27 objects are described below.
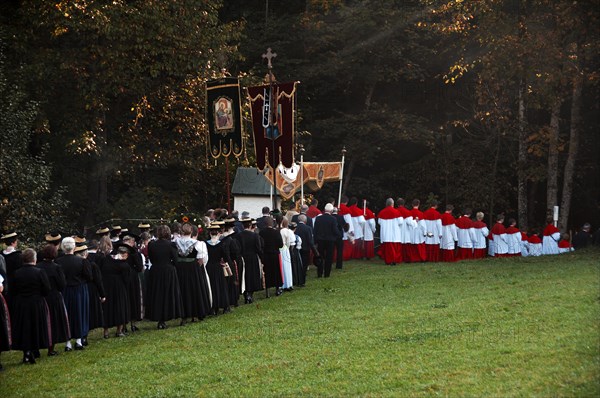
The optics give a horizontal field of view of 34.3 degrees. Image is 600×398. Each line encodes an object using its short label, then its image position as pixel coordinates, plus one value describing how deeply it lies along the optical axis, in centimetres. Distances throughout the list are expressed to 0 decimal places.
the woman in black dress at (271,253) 2303
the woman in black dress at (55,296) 1658
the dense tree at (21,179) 2717
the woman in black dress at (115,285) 1855
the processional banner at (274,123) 2748
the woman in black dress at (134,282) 1886
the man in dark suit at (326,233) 2656
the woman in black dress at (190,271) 1942
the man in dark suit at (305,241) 2544
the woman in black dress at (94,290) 1753
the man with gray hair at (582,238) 3278
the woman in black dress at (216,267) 2038
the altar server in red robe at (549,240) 3247
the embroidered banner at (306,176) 3056
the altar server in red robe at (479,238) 3091
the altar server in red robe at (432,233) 3045
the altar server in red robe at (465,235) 3091
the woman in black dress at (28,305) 1608
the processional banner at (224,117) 2830
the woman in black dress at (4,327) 1600
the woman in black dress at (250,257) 2239
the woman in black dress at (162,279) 1908
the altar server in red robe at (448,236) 3055
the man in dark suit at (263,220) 2413
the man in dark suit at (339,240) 2737
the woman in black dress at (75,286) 1722
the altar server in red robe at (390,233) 2962
